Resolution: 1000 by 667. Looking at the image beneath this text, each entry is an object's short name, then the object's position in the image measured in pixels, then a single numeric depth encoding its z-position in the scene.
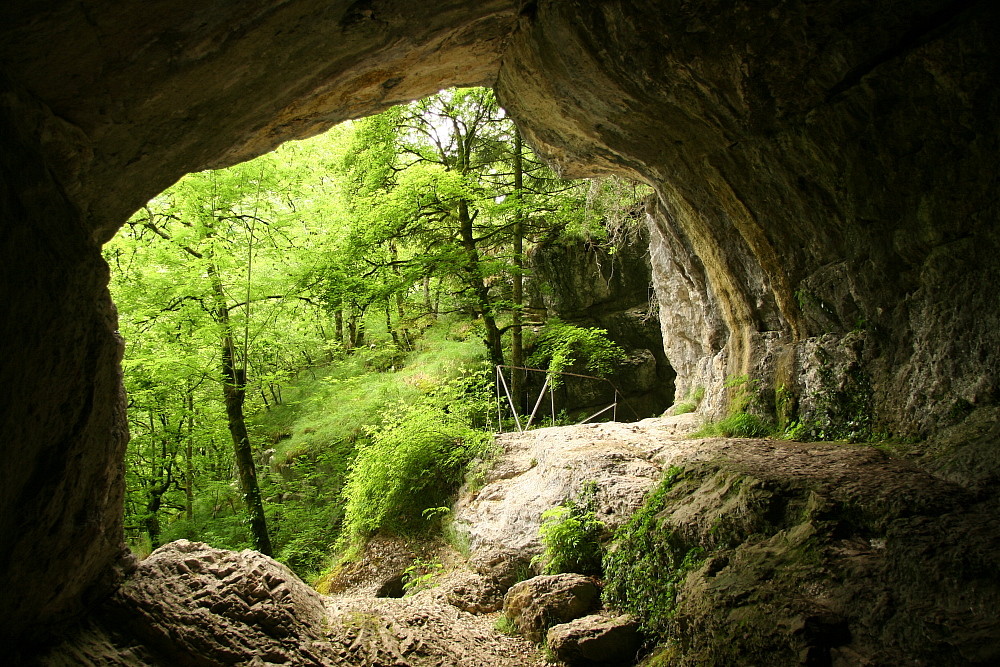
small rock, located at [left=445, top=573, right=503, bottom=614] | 6.32
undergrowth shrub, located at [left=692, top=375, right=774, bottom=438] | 6.55
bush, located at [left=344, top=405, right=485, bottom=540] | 9.30
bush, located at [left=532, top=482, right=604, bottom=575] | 5.78
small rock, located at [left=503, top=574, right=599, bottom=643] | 5.20
